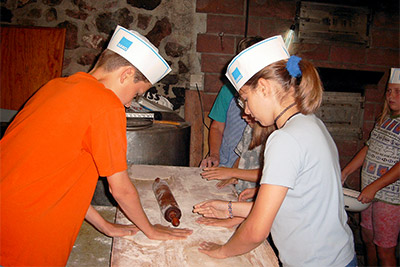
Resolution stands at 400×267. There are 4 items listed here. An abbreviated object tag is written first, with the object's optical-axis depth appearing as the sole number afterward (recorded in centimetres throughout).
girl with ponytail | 100
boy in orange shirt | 104
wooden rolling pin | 137
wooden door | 309
